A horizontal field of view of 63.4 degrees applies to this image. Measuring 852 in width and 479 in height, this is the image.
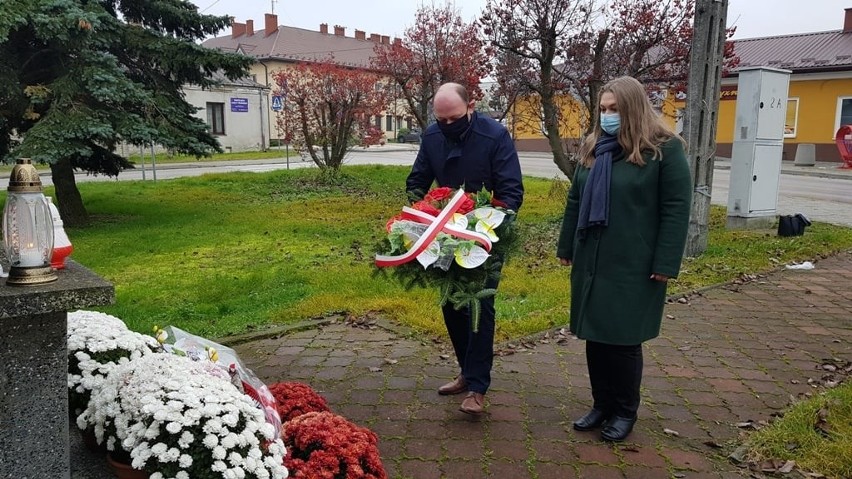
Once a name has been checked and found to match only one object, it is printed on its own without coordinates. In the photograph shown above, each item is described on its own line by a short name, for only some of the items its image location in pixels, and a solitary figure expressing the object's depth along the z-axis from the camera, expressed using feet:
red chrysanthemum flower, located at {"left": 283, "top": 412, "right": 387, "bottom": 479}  9.17
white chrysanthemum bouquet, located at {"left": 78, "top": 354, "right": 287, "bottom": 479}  8.04
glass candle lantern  7.69
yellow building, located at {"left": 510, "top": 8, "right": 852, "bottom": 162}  98.58
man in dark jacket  13.01
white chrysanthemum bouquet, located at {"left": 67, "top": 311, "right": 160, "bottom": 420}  10.33
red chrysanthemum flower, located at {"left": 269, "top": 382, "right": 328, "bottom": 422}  11.32
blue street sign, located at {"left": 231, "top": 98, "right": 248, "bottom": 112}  138.17
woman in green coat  11.58
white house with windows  135.33
